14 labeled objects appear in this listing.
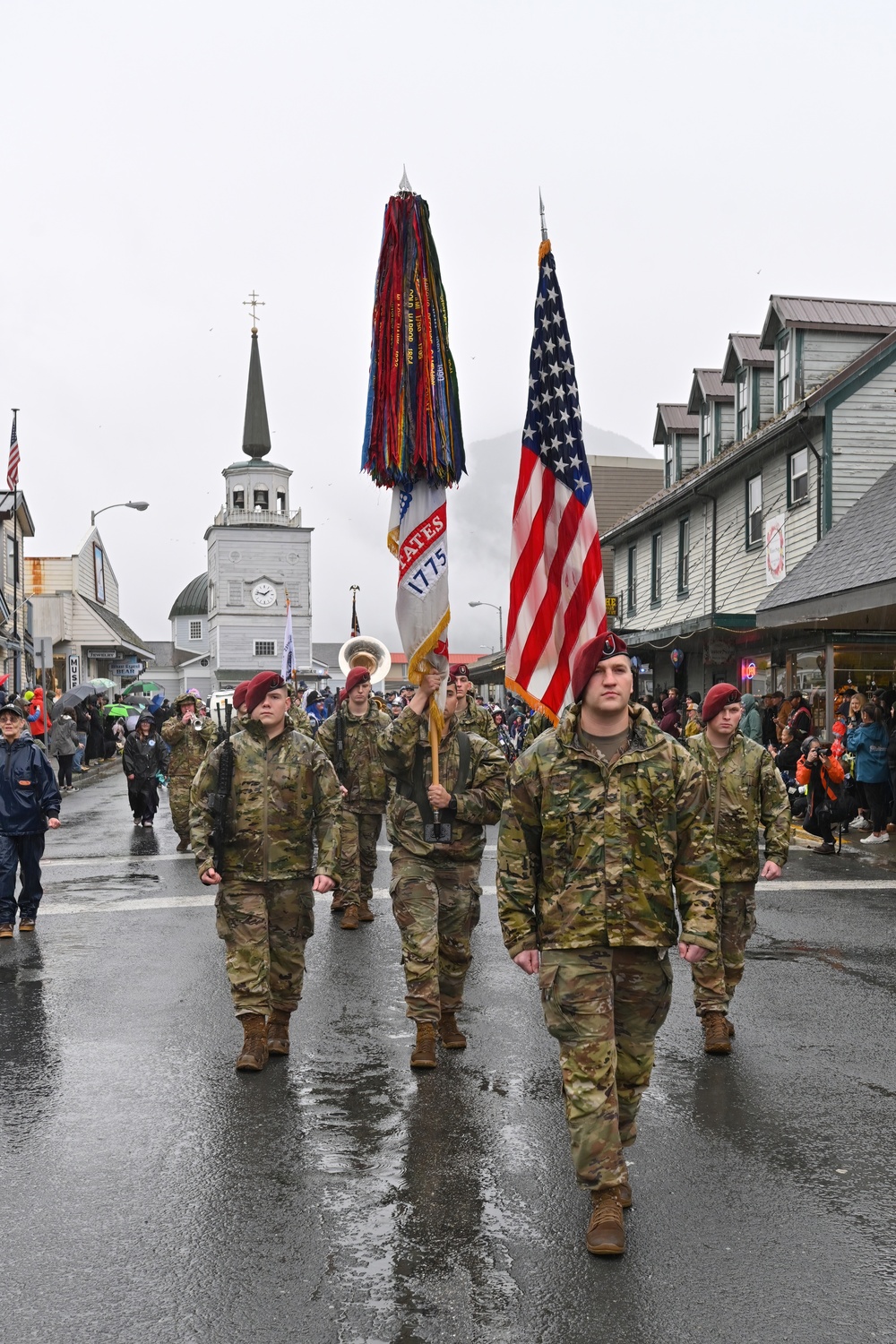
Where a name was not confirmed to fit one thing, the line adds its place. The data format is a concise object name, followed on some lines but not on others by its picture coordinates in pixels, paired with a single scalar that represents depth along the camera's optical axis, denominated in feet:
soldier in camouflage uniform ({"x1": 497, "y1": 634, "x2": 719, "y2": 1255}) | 14.10
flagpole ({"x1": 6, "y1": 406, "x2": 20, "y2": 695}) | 101.02
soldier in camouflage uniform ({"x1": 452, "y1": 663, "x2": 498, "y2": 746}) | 27.07
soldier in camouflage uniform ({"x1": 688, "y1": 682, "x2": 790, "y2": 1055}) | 22.34
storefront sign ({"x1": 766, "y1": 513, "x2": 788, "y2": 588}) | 76.02
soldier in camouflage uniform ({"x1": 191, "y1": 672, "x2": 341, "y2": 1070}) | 20.65
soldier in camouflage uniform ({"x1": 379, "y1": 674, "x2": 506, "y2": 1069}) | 20.88
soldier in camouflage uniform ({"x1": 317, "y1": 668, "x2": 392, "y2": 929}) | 33.50
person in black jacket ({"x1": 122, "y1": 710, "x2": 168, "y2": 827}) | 57.00
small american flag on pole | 96.43
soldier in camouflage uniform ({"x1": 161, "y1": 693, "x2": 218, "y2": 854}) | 49.32
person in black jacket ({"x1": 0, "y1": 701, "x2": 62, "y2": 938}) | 32.24
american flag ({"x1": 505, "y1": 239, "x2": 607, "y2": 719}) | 26.25
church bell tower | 297.94
